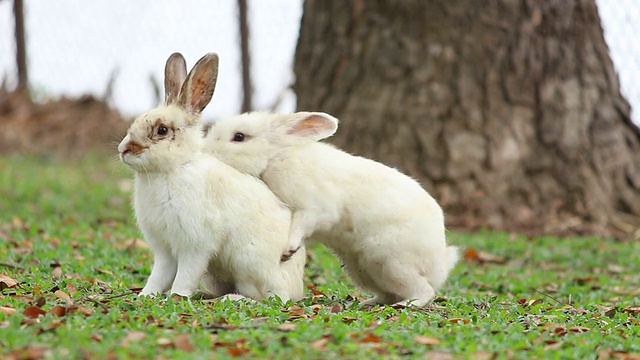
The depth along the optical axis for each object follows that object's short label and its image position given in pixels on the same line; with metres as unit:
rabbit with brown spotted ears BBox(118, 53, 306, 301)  10.57
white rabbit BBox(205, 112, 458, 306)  11.15
